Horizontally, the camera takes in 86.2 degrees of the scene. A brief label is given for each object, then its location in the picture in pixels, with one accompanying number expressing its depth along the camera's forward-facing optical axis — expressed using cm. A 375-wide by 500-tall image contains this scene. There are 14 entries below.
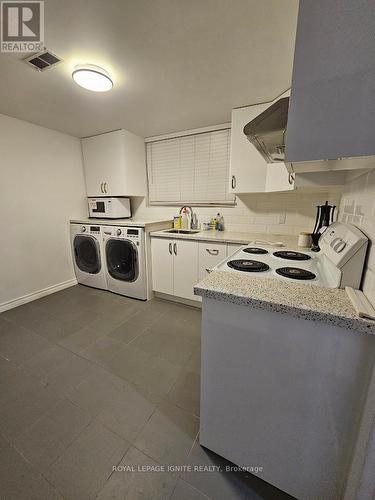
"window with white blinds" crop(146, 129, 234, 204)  265
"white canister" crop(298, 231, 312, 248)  171
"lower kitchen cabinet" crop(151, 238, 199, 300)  239
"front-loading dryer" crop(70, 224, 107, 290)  286
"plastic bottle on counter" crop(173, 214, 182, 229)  292
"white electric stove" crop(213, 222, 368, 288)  84
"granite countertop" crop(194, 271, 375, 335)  66
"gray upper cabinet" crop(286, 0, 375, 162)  57
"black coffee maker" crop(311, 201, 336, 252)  165
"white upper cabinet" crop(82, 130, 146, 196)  280
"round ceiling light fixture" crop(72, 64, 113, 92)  146
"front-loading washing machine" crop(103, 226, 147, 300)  254
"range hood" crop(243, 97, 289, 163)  90
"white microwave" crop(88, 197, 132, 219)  301
